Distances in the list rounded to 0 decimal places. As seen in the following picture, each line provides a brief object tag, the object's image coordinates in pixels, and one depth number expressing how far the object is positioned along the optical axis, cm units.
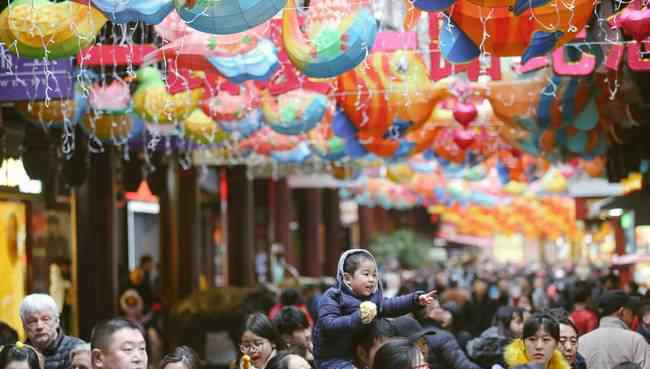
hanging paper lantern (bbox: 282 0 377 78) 913
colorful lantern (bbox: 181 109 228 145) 1375
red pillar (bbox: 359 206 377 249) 4815
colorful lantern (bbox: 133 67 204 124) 1203
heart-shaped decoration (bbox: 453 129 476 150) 1611
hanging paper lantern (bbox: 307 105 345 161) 1677
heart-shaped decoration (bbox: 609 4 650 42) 889
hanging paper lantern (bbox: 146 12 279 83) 1003
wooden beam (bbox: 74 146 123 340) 1858
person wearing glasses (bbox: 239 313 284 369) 799
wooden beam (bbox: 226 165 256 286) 2916
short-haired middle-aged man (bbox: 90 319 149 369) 574
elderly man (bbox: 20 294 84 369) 834
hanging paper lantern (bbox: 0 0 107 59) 898
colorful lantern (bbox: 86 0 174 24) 805
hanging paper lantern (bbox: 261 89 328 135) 1282
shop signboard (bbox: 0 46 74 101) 1096
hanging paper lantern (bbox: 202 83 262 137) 1253
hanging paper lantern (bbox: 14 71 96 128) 1259
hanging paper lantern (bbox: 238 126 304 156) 1666
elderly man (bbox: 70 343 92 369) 750
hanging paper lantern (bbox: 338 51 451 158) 1158
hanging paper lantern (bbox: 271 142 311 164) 1770
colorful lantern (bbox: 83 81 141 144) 1281
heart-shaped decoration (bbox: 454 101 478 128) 1362
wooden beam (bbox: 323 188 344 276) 4369
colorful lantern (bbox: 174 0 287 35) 767
